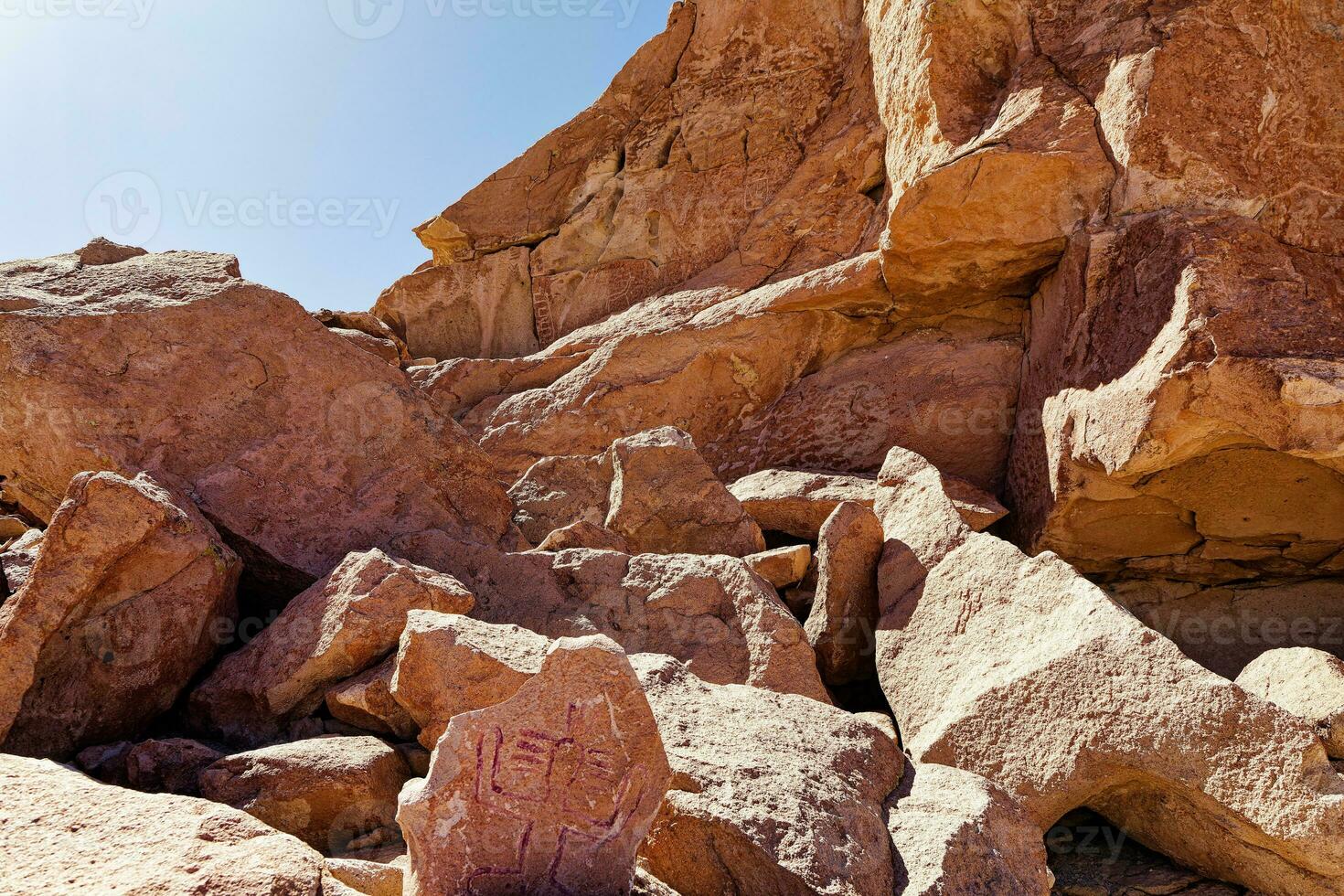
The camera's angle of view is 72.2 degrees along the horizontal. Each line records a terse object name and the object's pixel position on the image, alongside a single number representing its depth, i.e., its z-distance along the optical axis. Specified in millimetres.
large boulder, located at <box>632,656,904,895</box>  1765
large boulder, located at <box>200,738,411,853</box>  2186
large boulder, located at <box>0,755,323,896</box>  1357
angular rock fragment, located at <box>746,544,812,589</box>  3545
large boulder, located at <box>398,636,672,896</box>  1525
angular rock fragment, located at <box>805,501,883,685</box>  3225
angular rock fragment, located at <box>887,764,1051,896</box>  1819
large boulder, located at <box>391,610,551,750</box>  2291
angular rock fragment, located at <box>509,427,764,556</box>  3857
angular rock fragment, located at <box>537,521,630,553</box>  3615
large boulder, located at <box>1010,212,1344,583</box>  3271
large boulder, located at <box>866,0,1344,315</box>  3844
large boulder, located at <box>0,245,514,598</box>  3326
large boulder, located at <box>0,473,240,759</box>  2379
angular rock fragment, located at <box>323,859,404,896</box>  1815
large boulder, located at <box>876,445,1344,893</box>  2076
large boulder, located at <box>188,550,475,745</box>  2609
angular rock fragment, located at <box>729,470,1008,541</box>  4129
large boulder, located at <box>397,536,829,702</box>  2902
